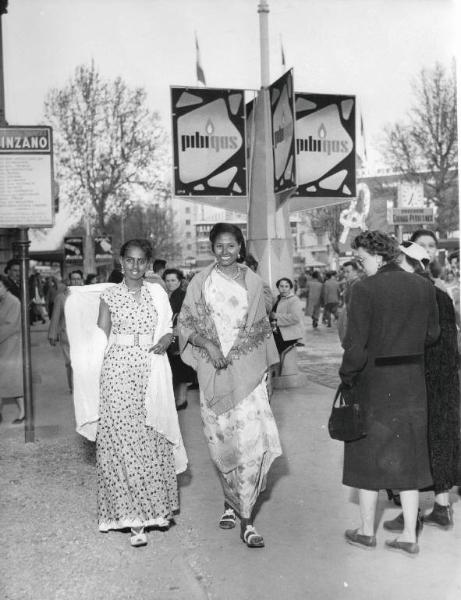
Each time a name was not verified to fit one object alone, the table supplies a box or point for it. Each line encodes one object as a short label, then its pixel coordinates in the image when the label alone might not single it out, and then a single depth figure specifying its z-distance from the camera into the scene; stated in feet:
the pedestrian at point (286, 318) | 33.01
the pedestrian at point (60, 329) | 33.36
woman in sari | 15.23
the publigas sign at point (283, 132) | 33.30
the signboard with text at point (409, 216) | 42.68
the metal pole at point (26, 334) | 25.05
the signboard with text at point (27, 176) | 25.35
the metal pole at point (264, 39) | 36.58
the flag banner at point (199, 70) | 52.88
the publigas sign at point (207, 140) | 36.01
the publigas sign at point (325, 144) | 36.37
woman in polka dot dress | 15.35
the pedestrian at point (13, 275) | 34.98
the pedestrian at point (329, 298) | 76.18
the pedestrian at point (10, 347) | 28.09
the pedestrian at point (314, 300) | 76.64
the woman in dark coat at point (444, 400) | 14.79
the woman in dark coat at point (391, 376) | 13.55
